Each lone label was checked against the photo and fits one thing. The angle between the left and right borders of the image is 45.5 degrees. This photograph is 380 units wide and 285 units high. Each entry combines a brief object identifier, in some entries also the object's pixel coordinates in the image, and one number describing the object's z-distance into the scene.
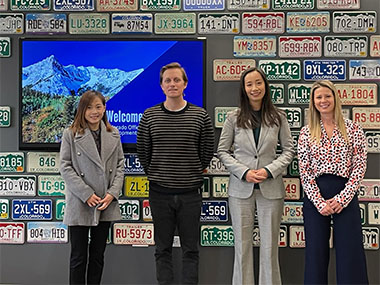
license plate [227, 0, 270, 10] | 3.51
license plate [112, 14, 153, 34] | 3.56
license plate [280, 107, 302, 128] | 3.48
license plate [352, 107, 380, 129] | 3.44
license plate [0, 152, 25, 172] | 3.63
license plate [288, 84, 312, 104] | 3.48
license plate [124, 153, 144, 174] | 3.56
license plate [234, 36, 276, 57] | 3.50
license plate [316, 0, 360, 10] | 3.47
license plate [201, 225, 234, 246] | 3.53
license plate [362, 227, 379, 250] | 3.47
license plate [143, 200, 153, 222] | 3.57
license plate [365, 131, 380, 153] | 3.44
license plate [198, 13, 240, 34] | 3.52
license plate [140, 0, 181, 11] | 3.54
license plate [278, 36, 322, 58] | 3.48
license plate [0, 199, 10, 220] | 3.64
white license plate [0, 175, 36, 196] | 3.62
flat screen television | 3.52
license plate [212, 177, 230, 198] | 3.52
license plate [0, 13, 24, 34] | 3.63
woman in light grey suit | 3.01
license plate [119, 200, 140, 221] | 3.57
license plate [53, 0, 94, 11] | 3.59
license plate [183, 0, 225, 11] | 3.52
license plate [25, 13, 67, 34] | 3.61
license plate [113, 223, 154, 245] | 3.57
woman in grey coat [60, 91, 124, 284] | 2.92
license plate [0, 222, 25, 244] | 3.64
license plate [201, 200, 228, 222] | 3.54
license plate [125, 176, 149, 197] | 3.56
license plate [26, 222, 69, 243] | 3.62
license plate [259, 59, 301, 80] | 3.49
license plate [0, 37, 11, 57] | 3.63
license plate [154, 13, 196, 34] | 3.53
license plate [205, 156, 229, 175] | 3.51
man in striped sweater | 3.00
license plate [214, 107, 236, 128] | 3.51
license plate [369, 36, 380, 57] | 3.46
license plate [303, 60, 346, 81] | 3.47
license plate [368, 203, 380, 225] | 3.46
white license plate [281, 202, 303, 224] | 3.49
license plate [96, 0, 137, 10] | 3.57
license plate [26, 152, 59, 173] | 3.60
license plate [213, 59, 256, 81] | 3.50
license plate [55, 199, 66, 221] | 3.60
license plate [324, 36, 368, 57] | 3.46
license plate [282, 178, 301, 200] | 3.48
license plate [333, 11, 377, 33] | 3.46
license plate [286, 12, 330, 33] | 3.48
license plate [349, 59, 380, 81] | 3.46
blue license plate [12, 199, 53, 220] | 3.62
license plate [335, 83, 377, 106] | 3.46
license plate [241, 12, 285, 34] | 3.50
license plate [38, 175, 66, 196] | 3.60
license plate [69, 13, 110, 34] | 3.58
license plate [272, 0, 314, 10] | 3.49
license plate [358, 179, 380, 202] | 3.46
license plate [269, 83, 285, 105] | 3.49
